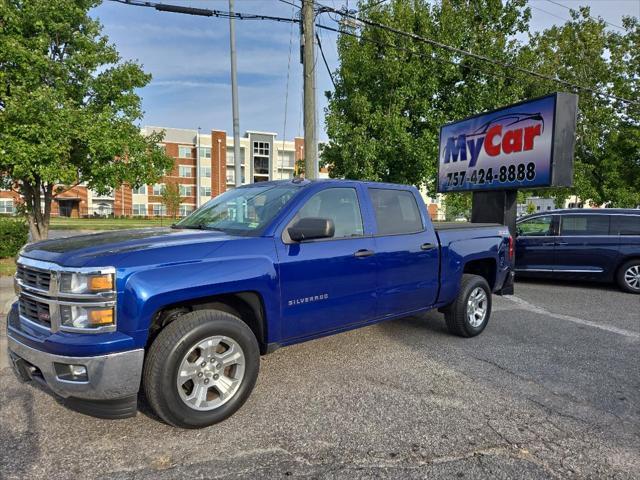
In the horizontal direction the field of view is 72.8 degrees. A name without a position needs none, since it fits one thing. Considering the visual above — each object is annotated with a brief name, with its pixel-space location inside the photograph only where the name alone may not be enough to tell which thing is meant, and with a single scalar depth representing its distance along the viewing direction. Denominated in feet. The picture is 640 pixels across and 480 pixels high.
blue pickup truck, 9.06
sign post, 25.88
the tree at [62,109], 28.02
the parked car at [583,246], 29.30
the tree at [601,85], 61.41
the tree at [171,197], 183.01
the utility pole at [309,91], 32.27
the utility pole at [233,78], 40.42
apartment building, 211.20
